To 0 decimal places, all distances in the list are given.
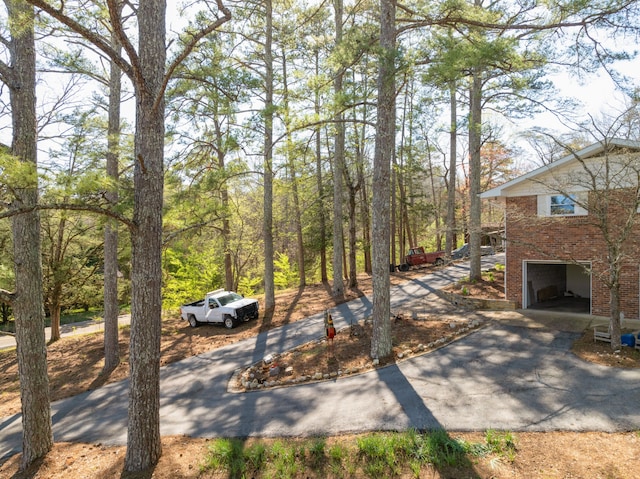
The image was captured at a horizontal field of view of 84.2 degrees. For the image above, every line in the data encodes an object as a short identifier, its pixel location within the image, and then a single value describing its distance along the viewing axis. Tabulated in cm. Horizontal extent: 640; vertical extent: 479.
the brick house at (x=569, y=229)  907
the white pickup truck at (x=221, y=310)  1416
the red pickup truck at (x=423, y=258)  2427
